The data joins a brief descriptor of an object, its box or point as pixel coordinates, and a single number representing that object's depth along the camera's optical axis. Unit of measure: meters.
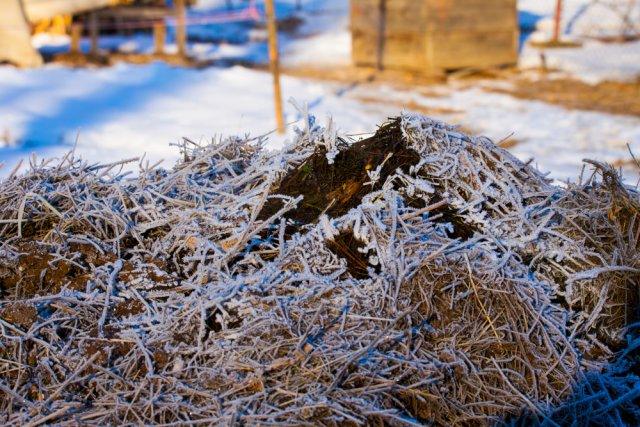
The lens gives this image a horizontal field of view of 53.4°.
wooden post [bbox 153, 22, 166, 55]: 13.54
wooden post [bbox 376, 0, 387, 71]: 11.63
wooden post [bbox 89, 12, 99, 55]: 13.01
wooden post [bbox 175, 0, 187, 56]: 12.59
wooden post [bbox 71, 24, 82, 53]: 12.80
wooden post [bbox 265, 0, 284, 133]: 7.37
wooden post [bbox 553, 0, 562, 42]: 13.17
